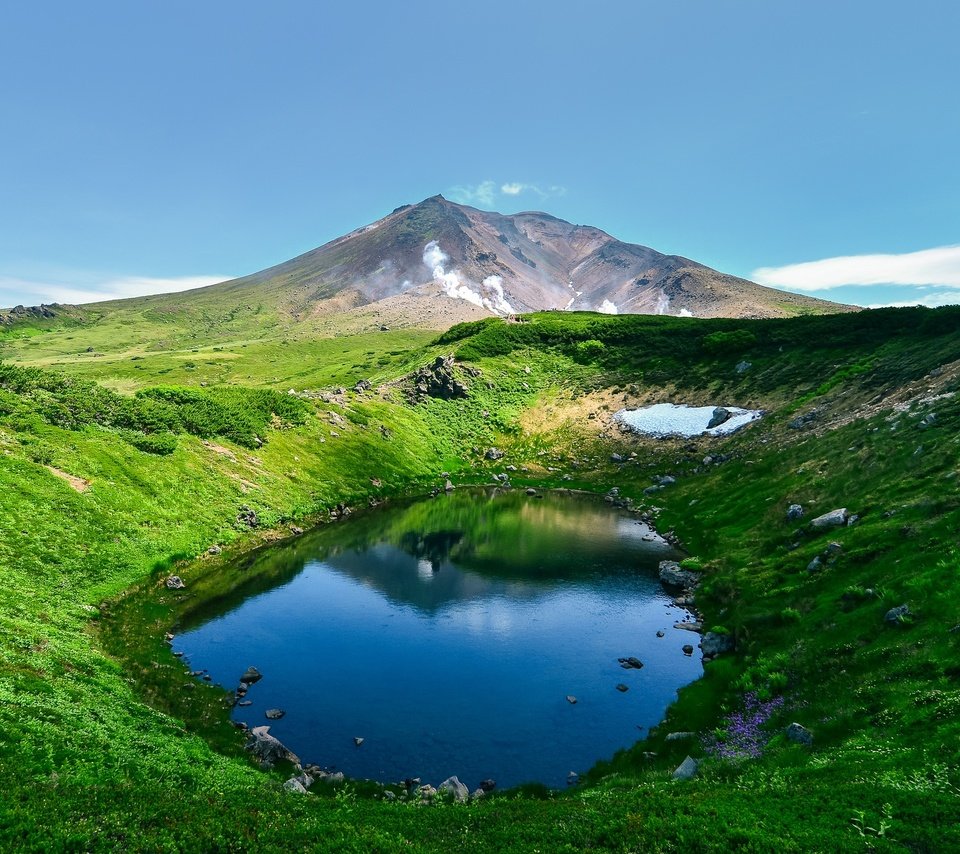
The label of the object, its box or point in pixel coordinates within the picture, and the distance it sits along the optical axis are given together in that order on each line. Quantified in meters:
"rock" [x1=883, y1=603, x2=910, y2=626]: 26.84
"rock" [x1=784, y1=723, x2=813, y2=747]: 22.99
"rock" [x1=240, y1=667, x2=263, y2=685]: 34.09
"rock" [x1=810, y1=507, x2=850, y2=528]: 41.16
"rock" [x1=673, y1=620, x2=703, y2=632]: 41.18
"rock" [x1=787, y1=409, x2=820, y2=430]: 73.75
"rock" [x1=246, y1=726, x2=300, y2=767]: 26.44
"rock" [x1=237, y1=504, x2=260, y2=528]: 60.53
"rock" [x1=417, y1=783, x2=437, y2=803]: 23.45
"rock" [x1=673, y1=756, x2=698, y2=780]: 23.14
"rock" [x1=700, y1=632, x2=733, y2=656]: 36.38
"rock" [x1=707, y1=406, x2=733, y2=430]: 95.12
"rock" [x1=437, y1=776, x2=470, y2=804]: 23.30
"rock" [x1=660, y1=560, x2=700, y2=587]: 49.11
